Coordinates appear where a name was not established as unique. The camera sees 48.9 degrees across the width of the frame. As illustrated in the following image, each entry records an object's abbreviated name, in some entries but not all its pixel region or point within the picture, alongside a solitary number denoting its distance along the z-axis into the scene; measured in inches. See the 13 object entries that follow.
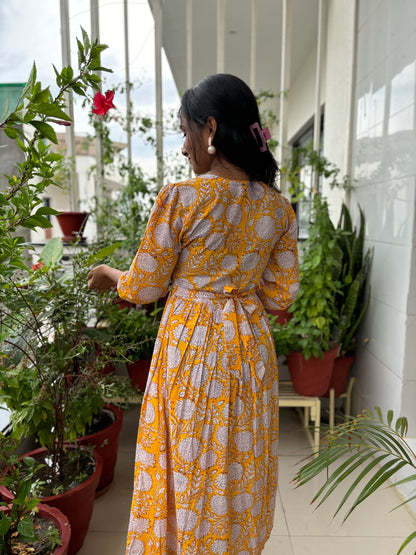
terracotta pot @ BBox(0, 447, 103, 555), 59.9
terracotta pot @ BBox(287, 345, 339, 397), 91.7
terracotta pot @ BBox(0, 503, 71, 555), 49.3
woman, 43.9
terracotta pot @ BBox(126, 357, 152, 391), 89.5
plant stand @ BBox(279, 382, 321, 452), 93.0
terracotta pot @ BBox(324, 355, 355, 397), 99.3
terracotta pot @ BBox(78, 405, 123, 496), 74.7
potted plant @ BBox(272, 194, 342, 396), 89.6
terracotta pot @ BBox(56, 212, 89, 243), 95.4
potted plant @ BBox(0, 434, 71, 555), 44.2
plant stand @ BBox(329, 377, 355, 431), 97.7
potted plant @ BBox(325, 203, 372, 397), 95.0
